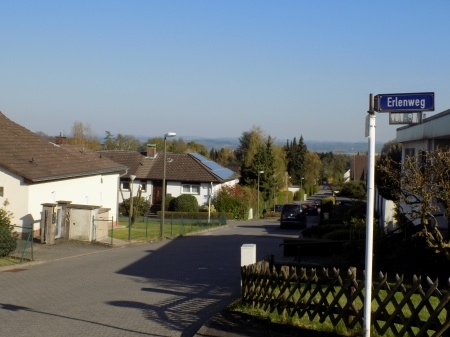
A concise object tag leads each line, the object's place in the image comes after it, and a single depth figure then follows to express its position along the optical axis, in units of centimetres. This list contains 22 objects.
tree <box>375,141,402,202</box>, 1398
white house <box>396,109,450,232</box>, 1920
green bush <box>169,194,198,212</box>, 6112
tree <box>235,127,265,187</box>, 7738
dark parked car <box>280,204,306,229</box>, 4953
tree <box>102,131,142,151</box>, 11881
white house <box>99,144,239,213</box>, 6398
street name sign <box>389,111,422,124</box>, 862
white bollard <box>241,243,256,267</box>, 1474
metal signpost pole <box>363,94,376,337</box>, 892
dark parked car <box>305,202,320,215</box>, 6794
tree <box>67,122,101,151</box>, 10225
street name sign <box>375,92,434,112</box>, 849
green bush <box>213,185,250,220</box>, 6341
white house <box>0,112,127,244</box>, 2820
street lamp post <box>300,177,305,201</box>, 10656
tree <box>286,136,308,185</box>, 11950
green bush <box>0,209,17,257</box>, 2338
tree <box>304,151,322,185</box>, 12438
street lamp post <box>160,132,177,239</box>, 3585
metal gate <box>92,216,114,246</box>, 3021
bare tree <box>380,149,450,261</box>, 1268
